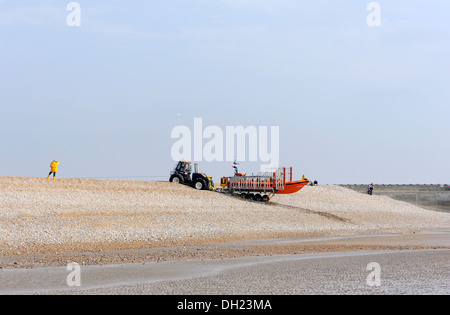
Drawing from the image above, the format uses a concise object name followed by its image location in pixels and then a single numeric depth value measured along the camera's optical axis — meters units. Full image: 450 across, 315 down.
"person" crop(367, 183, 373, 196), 77.12
